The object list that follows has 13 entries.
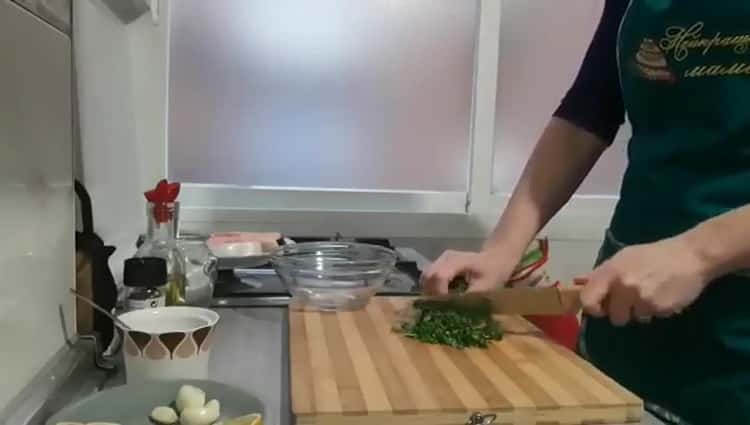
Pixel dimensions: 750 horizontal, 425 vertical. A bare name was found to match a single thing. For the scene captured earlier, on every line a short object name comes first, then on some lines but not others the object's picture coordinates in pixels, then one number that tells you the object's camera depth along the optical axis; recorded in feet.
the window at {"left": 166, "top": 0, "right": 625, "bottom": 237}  5.42
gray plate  1.90
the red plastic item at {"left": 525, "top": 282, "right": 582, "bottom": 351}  3.67
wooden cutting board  2.02
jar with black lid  2.62
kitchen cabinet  2.18
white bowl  2.21
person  2.36
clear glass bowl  3.14
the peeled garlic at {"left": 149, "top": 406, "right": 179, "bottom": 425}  1.93
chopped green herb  2.64
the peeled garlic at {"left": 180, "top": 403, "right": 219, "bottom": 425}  1.86
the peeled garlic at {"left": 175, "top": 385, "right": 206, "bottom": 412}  1.93
